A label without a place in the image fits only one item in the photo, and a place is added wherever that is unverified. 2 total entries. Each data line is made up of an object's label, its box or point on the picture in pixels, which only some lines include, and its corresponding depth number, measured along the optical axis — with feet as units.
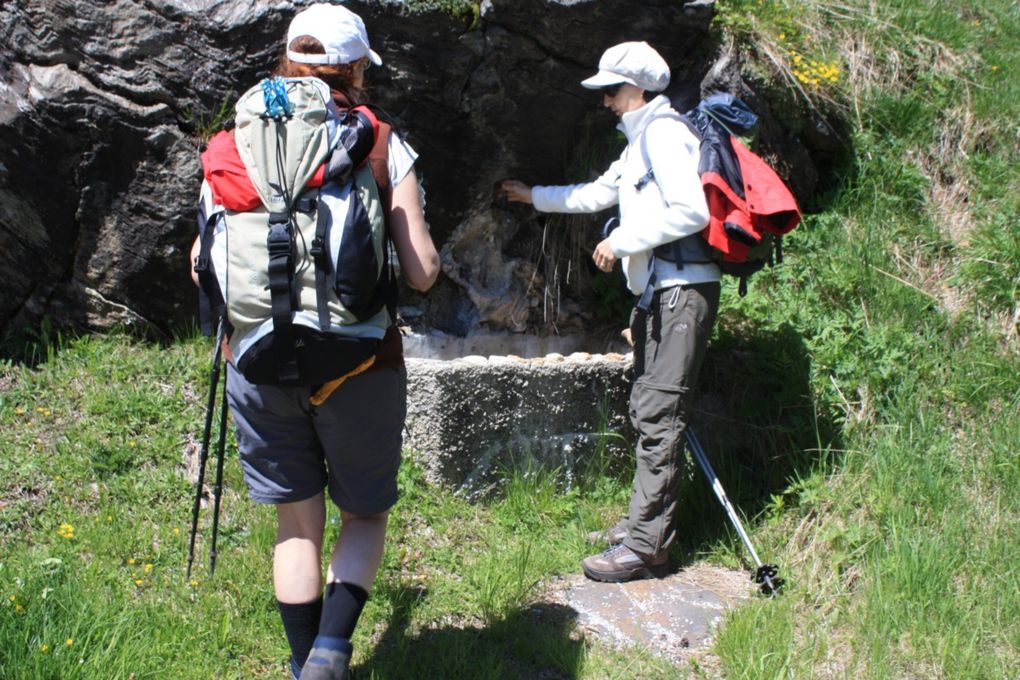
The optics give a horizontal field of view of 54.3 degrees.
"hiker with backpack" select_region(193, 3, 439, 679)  9.10
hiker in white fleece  13.33
